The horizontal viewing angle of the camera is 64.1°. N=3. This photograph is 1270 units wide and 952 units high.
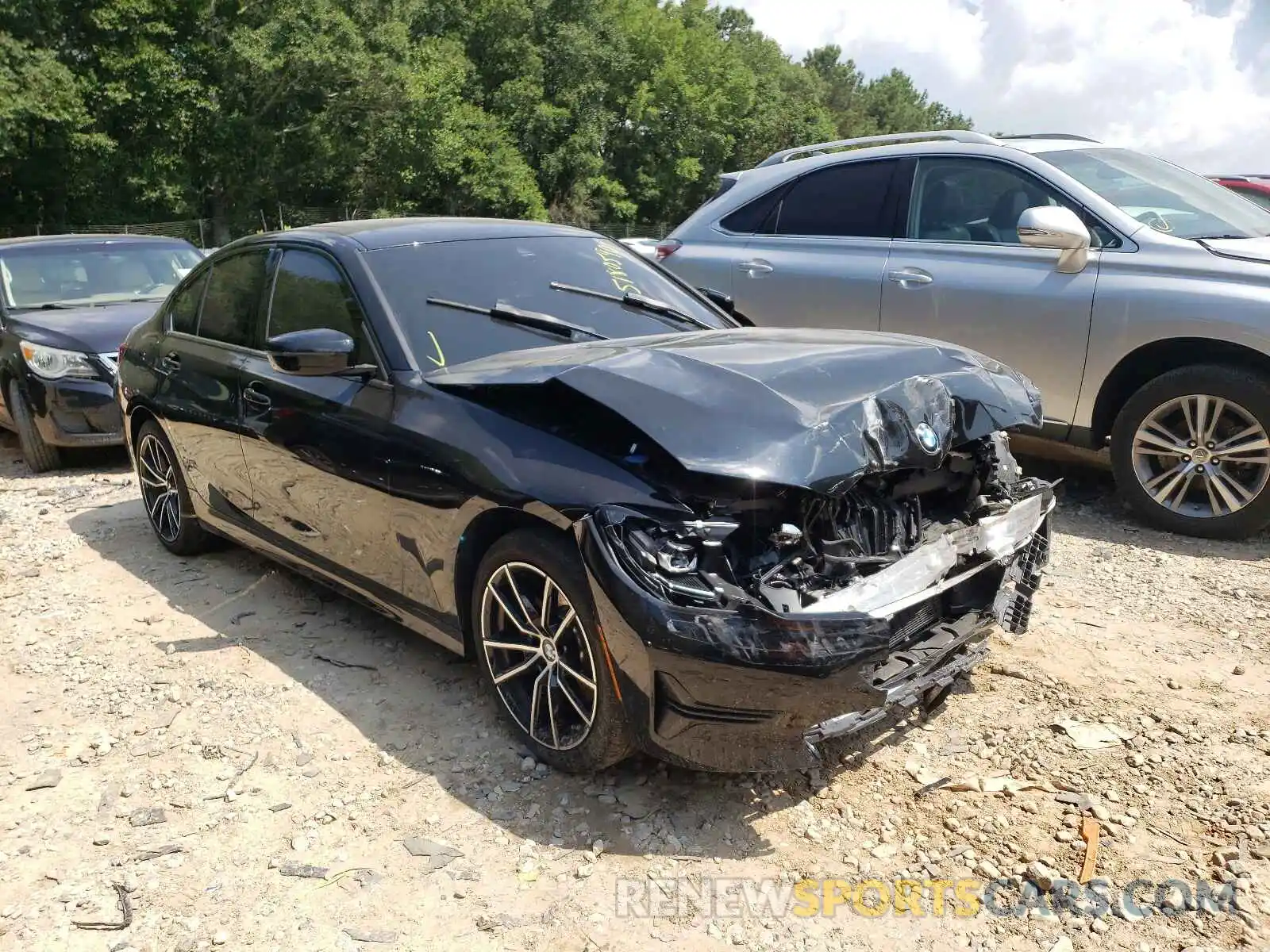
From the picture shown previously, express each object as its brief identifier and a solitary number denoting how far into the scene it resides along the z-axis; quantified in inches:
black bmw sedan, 104.4
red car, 370.9
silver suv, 191.2
